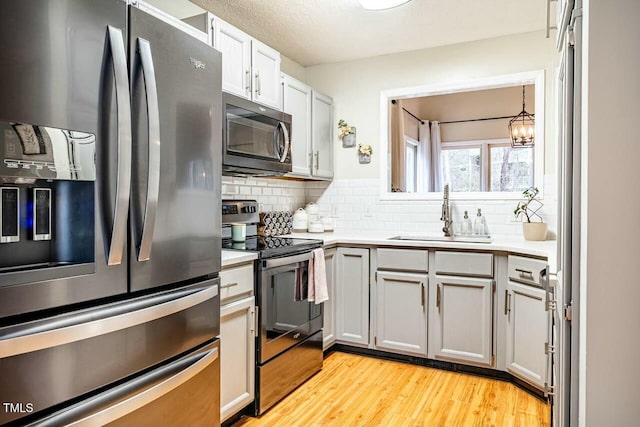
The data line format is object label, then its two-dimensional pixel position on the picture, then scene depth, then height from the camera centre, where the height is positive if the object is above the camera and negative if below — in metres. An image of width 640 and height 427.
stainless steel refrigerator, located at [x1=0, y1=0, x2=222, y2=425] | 1.07 -0.03
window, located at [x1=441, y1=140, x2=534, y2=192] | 5.07 +0.51
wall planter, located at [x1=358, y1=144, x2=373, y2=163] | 3.83 +0.48
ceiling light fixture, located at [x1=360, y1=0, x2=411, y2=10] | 2.56 +1.22
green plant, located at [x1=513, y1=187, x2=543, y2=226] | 3.20 +0.02
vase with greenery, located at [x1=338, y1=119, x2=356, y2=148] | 3.90 +0.66
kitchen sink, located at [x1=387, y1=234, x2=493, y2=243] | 3.23 -0.24
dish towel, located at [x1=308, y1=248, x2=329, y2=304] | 2.74 -0.46
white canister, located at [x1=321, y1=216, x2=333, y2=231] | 3.84 -0.15
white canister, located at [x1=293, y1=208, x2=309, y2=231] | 3.78 -0.13
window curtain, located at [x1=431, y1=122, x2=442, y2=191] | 5.44 +0.60
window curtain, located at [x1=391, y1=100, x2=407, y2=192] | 4.49 +0.66
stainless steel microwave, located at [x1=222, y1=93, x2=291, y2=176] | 2.40 +0.41
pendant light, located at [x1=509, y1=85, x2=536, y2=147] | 4.56 +0.83
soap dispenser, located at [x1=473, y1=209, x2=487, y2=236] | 3.40 -0.14
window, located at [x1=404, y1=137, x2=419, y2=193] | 5.20 +0.52
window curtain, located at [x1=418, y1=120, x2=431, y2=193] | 5.40 +0.60
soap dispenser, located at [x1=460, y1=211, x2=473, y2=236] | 3.45 -0.15
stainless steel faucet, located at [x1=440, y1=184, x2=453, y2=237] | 3.43 -0.07
